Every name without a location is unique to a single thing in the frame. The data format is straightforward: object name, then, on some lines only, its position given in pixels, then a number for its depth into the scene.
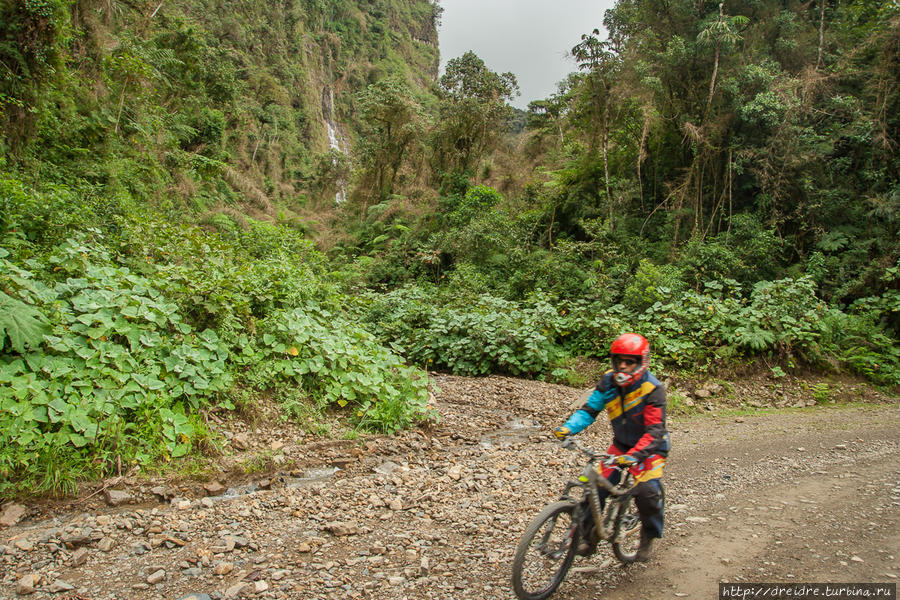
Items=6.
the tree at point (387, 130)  25.52
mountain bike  2.90
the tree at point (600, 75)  14.58
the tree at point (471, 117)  23.42
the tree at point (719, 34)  12.32
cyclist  3.08
